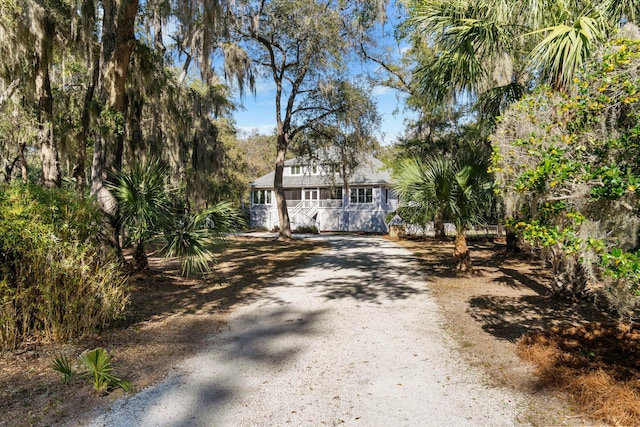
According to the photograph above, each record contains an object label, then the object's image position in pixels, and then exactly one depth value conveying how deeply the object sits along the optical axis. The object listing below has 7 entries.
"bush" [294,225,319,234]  26.67
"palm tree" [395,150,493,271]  8.82
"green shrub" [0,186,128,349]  4.15
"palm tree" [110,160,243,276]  7.39
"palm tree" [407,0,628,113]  4.91
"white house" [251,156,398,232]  26.92
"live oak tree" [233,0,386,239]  15.62
